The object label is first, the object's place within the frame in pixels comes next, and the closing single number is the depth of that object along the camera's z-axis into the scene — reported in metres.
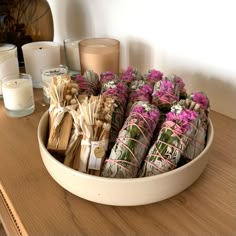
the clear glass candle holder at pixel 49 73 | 0.88
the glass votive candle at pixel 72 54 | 1.06
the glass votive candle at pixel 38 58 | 0.98
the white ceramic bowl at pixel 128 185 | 0.48
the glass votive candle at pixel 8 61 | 0.92
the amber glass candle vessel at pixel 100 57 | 0.92
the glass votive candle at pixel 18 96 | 0.82
